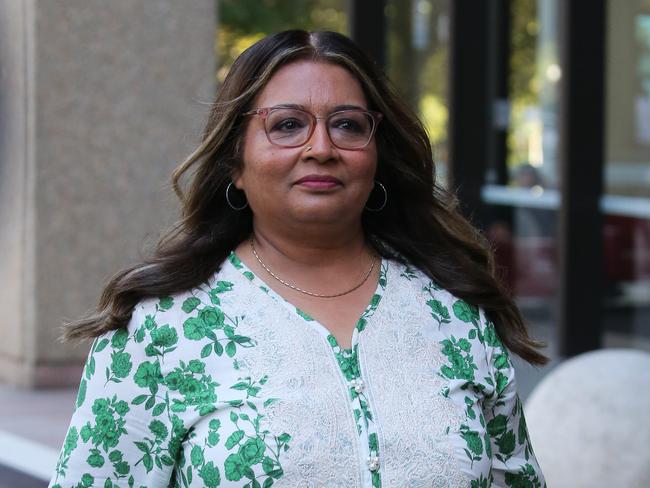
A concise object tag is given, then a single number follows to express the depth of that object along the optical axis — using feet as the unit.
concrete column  28.50
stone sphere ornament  18.84
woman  9.11
